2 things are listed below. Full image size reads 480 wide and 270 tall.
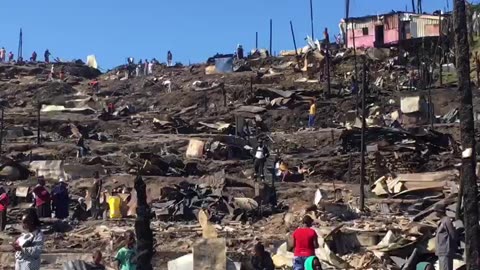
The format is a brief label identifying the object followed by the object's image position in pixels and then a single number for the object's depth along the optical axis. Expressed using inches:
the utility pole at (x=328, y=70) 1768.5
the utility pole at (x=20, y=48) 2627.2
